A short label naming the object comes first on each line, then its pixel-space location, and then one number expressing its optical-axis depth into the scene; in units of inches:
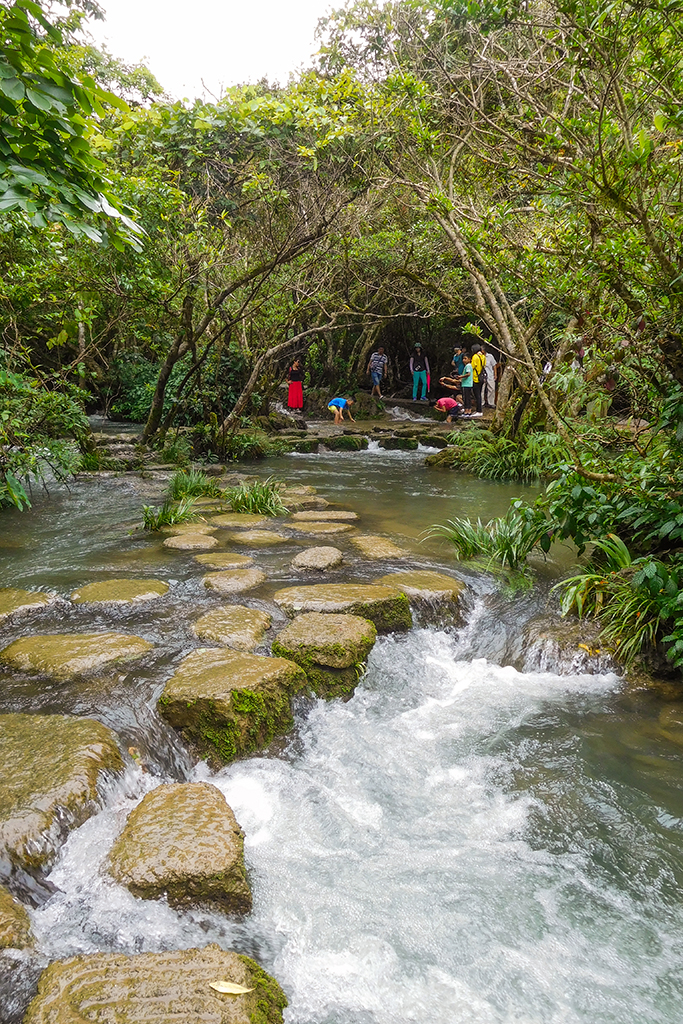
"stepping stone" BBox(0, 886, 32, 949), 81.6
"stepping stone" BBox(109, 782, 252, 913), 92.3
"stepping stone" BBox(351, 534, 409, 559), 233.5
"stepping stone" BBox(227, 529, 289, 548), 248.8
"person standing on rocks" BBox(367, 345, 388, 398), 830.5
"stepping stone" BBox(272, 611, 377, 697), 155.3
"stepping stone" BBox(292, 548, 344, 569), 218.5
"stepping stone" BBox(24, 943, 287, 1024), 70.9
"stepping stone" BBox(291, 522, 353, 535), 267.7
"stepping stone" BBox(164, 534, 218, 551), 239.5
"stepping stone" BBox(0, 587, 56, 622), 176.4
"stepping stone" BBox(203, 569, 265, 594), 197.3
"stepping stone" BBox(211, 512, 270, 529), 276.2
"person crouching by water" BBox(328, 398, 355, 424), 724.0
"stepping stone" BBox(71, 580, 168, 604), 183.8
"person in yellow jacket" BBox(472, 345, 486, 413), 681.6
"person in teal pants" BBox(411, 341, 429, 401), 866.1
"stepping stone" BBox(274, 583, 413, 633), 180.7
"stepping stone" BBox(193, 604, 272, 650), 161.3
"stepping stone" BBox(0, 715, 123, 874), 95.6
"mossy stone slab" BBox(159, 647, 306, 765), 129.6
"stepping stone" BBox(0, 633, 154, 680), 143.6
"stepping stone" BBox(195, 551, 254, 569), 218.5
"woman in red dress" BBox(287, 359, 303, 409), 733.9
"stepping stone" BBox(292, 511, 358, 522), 290.2
